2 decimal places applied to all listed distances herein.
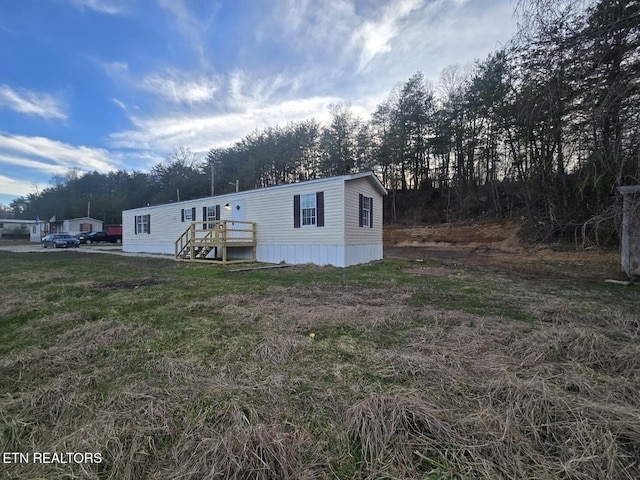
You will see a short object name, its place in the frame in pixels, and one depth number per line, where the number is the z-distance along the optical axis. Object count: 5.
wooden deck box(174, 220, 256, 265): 11.77
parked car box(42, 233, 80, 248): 22.61
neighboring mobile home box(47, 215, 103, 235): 36.34
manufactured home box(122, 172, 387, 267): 10.40
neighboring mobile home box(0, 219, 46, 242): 37.97
